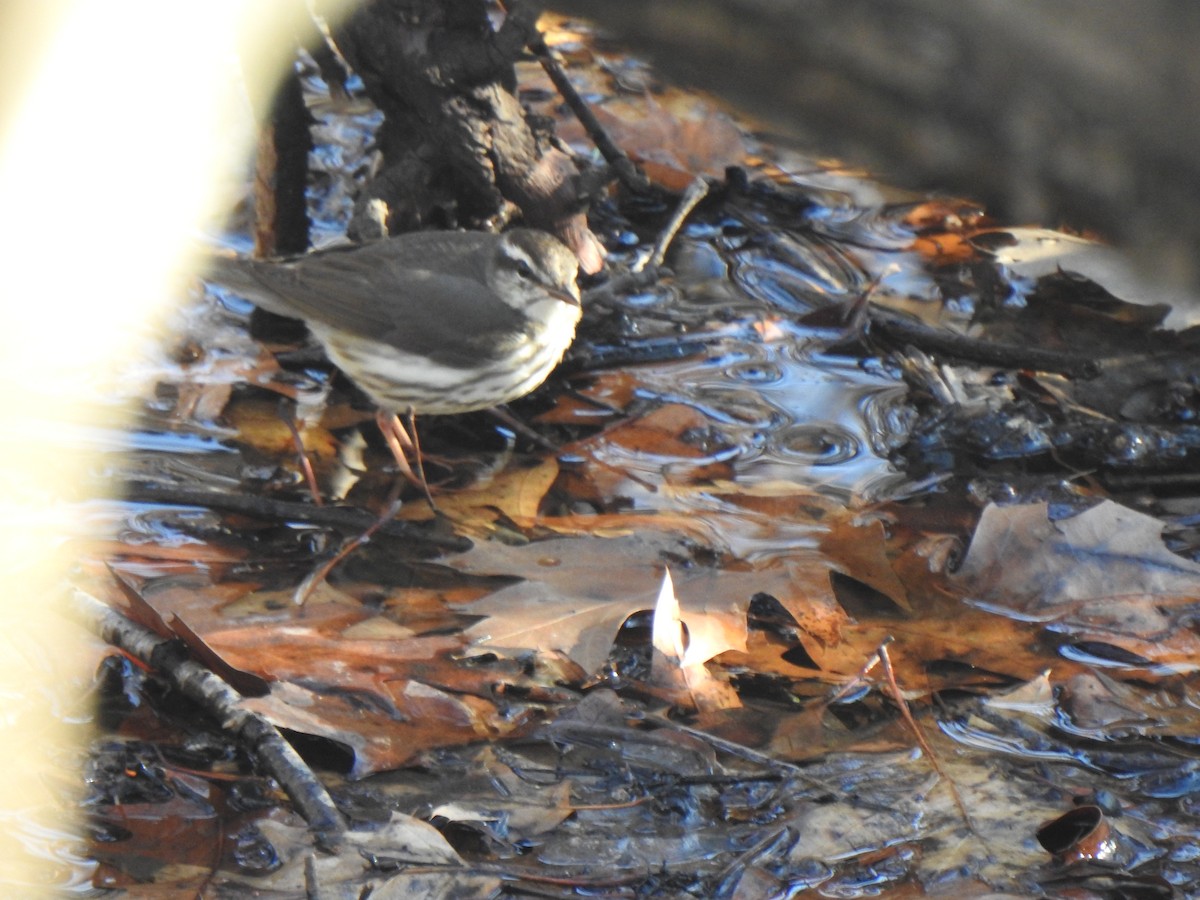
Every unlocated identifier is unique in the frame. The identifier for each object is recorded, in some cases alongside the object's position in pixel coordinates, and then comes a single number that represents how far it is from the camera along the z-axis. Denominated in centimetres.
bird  895
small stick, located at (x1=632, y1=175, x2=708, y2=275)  1010
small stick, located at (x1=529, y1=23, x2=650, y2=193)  1005
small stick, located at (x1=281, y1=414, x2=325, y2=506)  810
